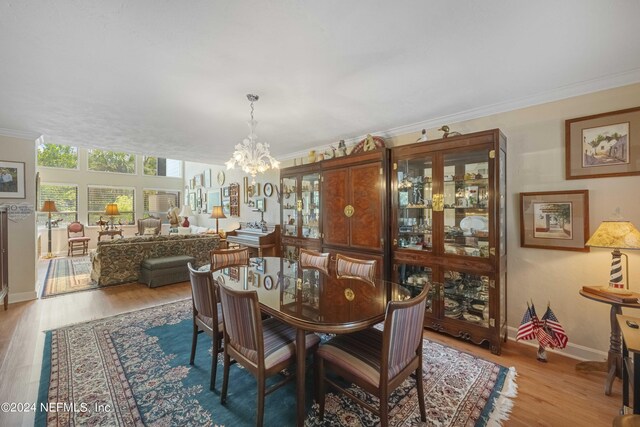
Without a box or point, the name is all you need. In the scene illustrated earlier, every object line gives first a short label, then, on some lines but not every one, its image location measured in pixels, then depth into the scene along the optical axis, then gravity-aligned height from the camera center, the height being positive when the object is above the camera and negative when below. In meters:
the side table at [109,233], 7.43 -0.54
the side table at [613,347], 1.99 -1.07
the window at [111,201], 8.16 +0.38
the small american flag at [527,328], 2.45 -1.07
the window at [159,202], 9.12 +0.41
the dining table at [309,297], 1.55 -0.61
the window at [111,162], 8.18 +1.66
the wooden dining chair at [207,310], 1.98 -0.77
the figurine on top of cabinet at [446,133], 2.87 +0.89
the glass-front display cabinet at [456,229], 2.56 -0.18
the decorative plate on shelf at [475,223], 2.67 -0.11
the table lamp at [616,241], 1.95 -0.22
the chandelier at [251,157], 2.80 +0.60
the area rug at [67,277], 4.31 -1.20
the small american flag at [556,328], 2.34 -1.03
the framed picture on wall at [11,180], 3.78 +0.49
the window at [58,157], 7.45 +1.65
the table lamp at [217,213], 6.74 +0.01
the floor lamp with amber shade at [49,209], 6.96 +0.13
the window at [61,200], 7.43 +0.39
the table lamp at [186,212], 7.44 +0.04
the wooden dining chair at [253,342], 1.54 -0.86
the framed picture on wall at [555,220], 2.46 -0.07
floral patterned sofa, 4.44 -0.71
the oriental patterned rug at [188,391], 1.73 -1.32
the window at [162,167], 9.20 +1.67
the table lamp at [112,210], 7.87 +0.11
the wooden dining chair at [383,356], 1.42 -0.88
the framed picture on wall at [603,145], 2.25 +0.60
